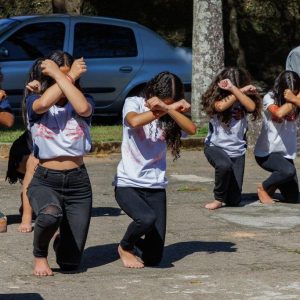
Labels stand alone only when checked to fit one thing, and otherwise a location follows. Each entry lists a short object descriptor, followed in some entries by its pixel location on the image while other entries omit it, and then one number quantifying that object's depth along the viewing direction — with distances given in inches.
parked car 606.5
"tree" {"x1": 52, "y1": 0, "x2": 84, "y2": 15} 758.5
